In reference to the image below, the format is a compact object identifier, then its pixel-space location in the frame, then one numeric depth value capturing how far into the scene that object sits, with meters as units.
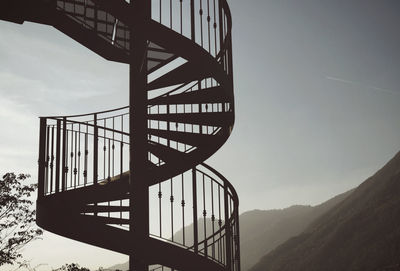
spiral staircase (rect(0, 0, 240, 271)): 4.77
